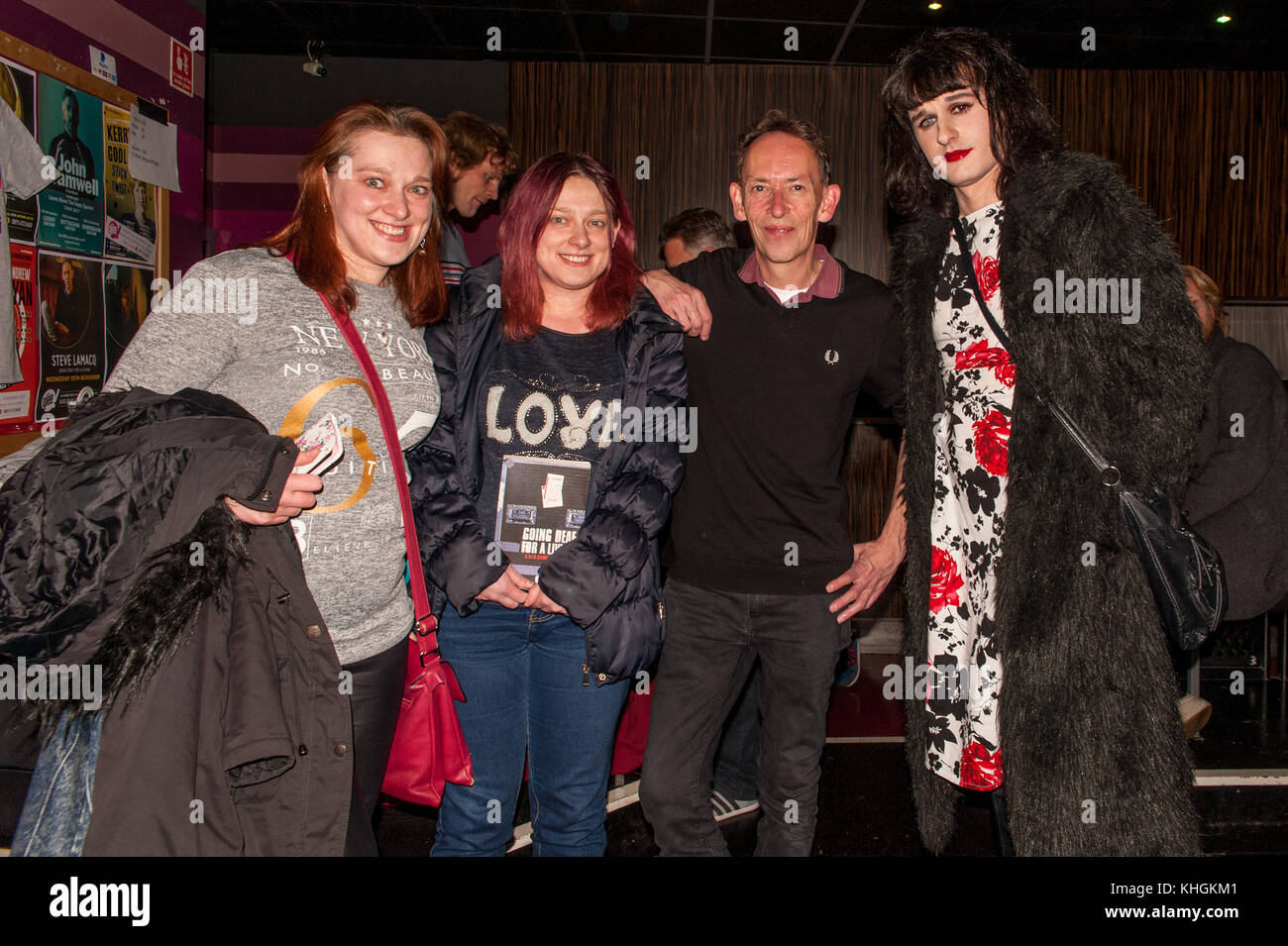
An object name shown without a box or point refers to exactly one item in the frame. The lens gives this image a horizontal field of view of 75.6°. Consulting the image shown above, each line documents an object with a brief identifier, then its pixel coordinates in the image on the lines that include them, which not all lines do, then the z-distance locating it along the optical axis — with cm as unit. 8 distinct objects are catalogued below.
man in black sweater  199
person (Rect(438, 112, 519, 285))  353
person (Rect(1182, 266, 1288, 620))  167
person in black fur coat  154
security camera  500
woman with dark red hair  171
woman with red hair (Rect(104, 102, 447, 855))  142
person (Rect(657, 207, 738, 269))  381
